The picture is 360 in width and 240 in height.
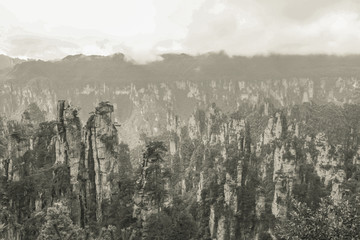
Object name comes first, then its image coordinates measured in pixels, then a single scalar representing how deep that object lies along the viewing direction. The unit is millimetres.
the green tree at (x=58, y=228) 36875
